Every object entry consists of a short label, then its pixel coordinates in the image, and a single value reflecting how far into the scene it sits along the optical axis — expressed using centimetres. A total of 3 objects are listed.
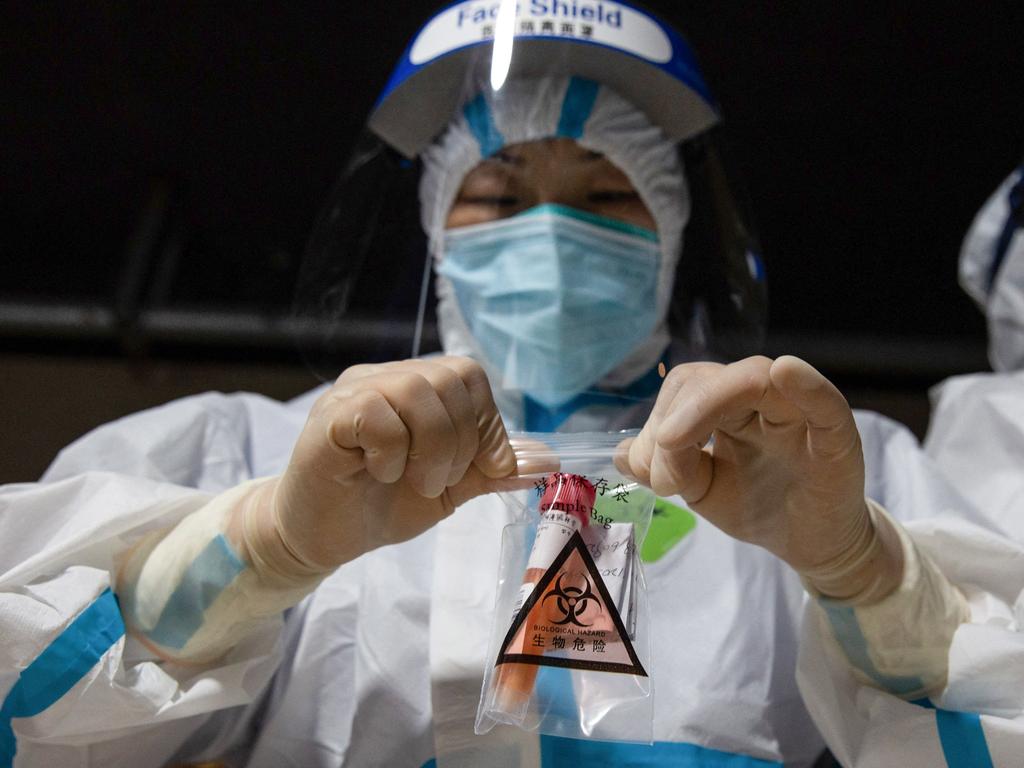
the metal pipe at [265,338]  164
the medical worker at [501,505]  68
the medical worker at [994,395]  109
